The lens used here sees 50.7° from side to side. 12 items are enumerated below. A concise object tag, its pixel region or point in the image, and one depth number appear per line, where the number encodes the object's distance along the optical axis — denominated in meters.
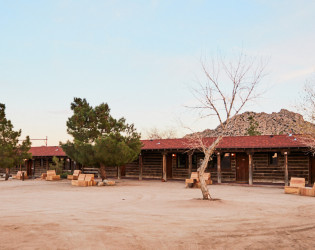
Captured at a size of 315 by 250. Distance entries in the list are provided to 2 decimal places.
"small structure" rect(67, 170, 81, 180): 27.03
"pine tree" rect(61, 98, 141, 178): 22.41
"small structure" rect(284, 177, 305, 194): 17.17
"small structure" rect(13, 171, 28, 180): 29.61
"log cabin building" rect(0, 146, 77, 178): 32.06
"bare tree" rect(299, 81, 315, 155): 19.38
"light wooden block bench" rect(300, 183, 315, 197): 16.17
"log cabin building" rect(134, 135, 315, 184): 22.44
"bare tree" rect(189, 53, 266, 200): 13.73
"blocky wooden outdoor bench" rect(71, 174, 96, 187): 22.41
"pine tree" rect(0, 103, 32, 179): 28.44
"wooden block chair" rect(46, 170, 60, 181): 27.80
